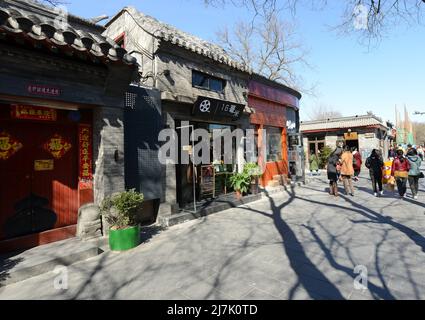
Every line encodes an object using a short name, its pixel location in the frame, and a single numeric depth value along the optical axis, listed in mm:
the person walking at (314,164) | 18069
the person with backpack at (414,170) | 8977
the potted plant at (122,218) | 5344
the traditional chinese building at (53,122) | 4652
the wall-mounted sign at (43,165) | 5520
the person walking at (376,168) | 9836
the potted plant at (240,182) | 9797
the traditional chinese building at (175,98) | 7211
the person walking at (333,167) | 9719
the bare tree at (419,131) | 79912
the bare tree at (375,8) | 6101
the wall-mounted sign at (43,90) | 4811
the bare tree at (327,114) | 56788
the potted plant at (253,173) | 10109
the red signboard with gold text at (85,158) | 6125
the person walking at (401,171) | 8984
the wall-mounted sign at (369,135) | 23938
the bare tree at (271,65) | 24156
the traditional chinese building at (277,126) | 12350
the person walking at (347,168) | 9734
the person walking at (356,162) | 14009
